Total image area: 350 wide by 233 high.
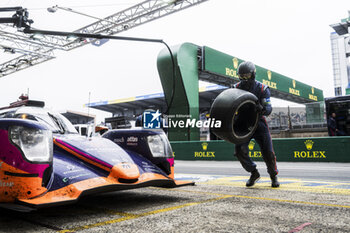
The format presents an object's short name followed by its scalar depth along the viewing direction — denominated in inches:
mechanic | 161.9
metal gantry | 690.2
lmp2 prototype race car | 92.8
